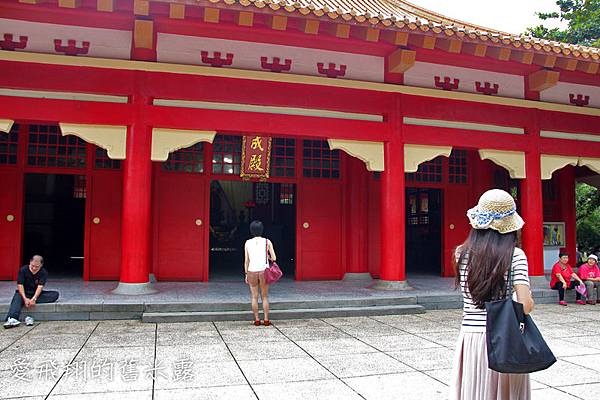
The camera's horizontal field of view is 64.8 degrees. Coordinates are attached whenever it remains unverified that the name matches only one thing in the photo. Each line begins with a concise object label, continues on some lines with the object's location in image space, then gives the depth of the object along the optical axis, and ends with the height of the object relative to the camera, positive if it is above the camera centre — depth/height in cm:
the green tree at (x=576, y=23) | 1911 +830
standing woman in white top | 609 -49
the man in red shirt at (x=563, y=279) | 826 -94
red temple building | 690 +176
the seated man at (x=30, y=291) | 595 -87
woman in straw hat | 221 -25
